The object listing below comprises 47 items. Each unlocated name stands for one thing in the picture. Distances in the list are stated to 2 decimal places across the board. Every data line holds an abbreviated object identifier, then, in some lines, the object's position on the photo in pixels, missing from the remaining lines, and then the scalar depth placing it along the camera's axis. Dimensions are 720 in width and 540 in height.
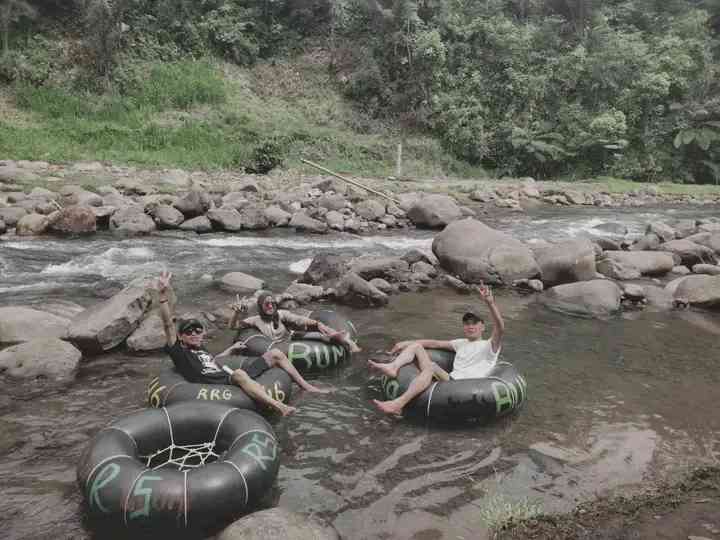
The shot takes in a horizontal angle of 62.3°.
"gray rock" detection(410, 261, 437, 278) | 11.77
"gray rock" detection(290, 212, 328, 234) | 15.77
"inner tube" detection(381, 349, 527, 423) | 5.71
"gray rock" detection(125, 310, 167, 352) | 7.44
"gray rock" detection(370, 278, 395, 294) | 10.62
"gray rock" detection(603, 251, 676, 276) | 12.55
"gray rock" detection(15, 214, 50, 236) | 13.09
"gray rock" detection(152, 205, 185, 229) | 14.61
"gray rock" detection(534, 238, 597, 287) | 11.22
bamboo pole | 18.81
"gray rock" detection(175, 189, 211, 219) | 15.09
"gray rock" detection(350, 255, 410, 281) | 11.02
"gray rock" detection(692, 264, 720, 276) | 12.38
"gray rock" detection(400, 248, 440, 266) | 12.29
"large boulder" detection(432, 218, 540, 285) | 11.50
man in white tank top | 5.89
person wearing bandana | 7.22
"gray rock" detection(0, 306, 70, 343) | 7.29
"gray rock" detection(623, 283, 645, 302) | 10.57
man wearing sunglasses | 5.61
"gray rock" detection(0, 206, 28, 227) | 13.37
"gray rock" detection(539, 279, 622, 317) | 9.89
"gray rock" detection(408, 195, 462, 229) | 16.91
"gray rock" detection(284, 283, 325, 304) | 9.86
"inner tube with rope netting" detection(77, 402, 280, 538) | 3.81
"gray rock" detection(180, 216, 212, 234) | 14.77
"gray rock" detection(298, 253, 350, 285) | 10.84
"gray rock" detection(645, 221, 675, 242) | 15.41
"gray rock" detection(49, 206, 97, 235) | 13.40
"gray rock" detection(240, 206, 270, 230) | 15.38
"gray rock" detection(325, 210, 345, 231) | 16.14
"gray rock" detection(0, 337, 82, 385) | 6.41
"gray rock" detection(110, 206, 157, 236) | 14.00
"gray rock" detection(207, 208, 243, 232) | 15.02
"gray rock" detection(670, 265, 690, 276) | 12.95
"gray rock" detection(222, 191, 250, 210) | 16.19
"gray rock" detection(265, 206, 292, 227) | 16.03
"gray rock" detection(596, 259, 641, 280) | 12.16
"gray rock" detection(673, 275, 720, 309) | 10.20
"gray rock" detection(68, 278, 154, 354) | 7.18
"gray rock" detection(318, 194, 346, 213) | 17.44
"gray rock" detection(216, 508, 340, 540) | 3.68
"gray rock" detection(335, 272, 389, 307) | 9.80
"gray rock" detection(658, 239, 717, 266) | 13.45
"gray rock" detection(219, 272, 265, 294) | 10.25
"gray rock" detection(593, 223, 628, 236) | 17.45
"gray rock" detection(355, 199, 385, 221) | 17.14
